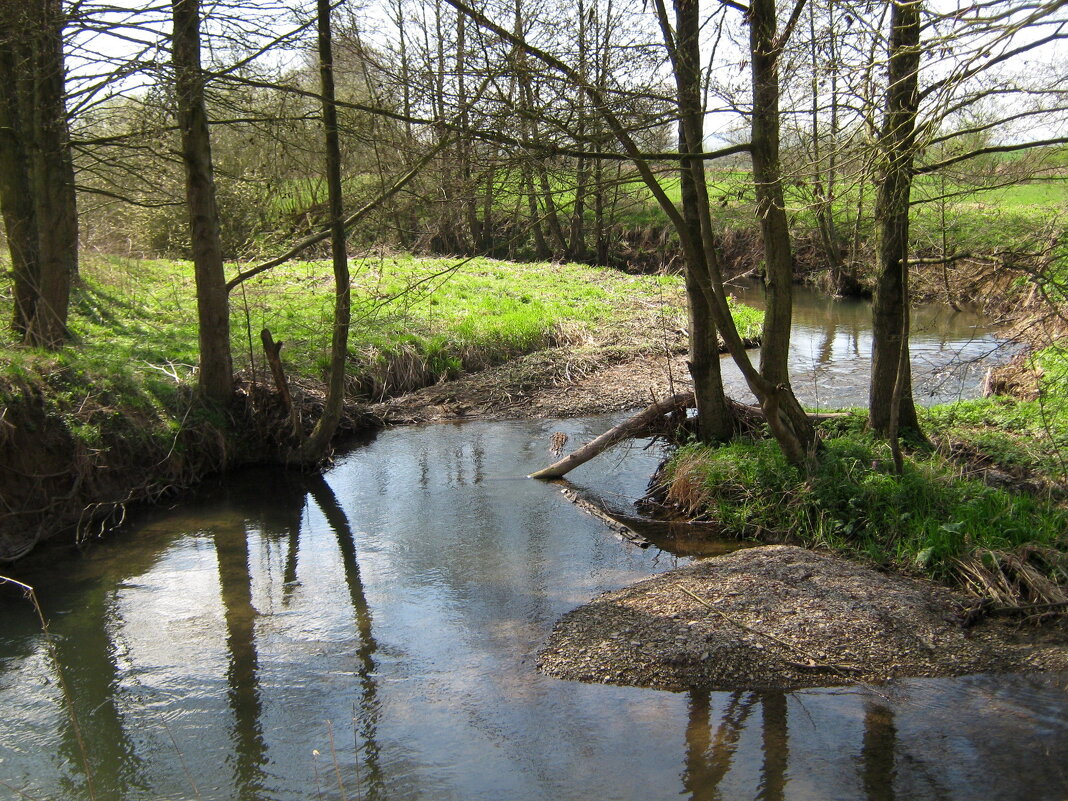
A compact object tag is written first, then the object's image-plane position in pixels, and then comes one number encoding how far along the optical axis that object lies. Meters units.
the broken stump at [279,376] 10.28
